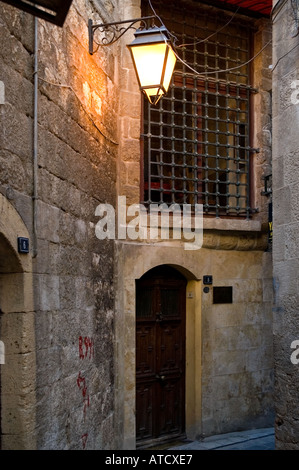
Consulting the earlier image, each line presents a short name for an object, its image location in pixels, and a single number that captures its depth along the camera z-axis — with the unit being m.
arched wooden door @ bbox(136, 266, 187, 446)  6.71
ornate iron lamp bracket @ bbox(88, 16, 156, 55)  5.02
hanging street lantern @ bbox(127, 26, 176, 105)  4.39
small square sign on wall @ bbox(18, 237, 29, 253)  3.37
